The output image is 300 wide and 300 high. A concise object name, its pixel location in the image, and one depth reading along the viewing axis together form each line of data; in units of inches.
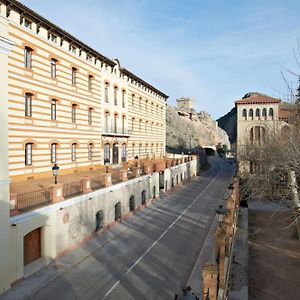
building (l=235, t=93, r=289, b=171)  1892.2
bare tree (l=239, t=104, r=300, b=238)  565.2
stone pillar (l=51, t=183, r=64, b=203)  576.4
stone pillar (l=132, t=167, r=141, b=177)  997.2
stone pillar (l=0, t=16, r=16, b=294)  469.4
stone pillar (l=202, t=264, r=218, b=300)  315.6
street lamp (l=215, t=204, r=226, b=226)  518.6
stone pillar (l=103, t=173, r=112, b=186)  787.4
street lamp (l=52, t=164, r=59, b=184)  612.8
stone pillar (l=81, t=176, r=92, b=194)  677.3
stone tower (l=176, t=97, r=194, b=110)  4590.1
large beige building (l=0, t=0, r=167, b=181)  761.6
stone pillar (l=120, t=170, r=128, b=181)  900.8
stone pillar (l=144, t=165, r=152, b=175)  1104.5
